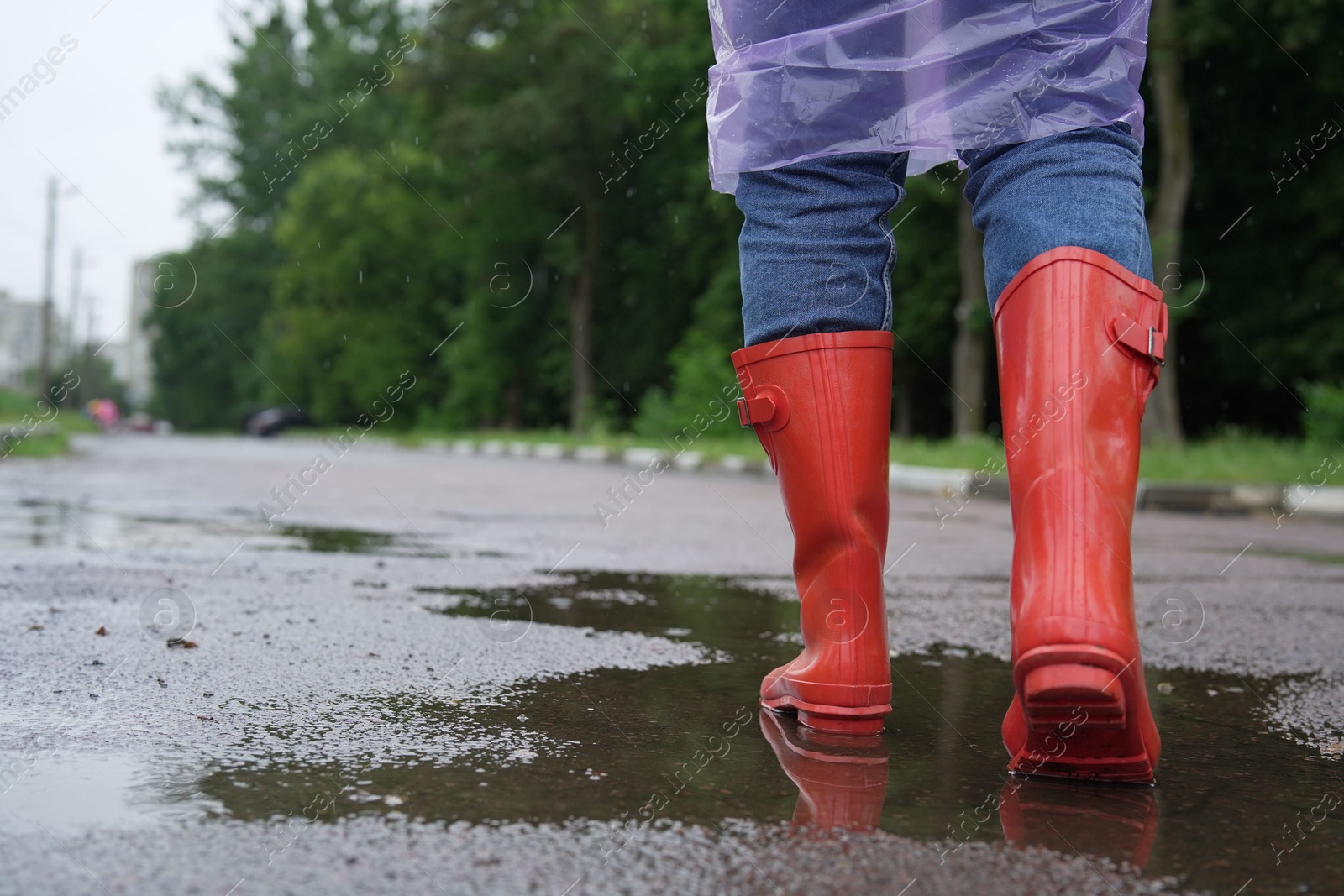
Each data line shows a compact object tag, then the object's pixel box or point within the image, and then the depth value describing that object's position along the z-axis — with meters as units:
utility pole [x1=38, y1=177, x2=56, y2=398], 33.41
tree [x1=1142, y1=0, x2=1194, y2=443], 14.88
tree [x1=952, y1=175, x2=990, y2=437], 18.95
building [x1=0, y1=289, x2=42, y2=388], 102.50
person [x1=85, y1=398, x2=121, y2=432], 62.31
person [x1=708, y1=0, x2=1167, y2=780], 1.73
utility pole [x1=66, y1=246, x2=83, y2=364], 55.62
